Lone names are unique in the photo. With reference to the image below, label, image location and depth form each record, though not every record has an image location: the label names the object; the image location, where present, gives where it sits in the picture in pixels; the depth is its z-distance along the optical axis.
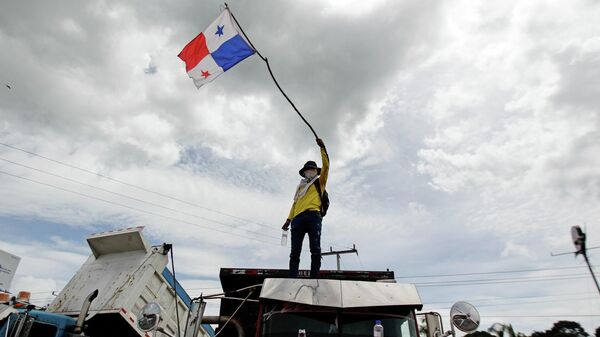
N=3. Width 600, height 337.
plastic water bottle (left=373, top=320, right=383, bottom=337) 3.33
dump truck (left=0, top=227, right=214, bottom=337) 5.03
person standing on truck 4.75
